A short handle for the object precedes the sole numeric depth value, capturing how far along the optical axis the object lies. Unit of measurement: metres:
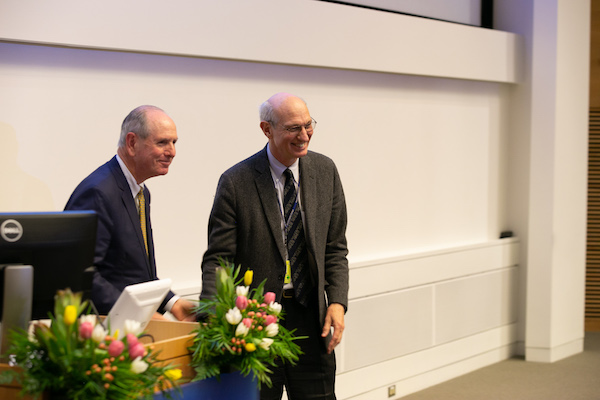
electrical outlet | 5.95
